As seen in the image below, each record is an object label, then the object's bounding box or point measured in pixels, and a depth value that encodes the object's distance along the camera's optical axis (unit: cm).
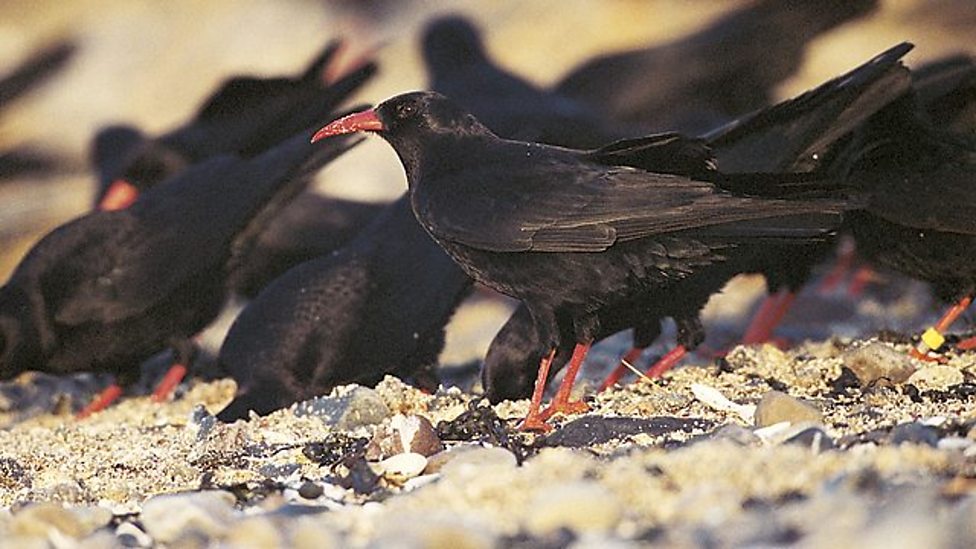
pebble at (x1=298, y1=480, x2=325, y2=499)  745
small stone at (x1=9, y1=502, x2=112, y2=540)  652
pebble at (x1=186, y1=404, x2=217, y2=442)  1061
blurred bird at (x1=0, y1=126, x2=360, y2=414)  1423
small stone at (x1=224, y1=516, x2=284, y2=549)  603
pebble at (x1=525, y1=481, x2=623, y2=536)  585
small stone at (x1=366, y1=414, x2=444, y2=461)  845
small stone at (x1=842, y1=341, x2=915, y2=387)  1010
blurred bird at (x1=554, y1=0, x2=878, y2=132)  1867
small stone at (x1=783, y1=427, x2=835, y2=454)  701
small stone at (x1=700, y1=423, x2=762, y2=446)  762
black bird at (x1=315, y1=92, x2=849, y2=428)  915
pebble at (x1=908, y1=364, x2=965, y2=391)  987
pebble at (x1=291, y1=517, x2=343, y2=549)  591
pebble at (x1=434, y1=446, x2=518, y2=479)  698
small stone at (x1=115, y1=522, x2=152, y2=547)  666
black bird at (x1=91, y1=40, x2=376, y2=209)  1639
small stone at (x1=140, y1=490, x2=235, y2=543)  648
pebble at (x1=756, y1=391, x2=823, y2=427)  834
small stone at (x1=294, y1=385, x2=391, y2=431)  1012
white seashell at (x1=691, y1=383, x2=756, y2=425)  932
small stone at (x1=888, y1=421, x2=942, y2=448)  703
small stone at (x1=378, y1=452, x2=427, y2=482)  798
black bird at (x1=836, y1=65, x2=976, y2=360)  1141
